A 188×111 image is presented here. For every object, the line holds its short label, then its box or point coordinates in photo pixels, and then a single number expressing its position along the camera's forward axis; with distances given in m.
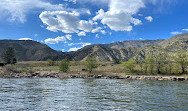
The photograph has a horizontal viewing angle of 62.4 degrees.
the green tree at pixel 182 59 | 78.94
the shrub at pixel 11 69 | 72.39
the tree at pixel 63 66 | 84.75
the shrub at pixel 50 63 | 149.50
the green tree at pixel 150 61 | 82.47
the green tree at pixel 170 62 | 82.44
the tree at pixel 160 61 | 82.14
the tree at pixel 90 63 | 86.21
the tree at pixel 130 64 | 85.80
